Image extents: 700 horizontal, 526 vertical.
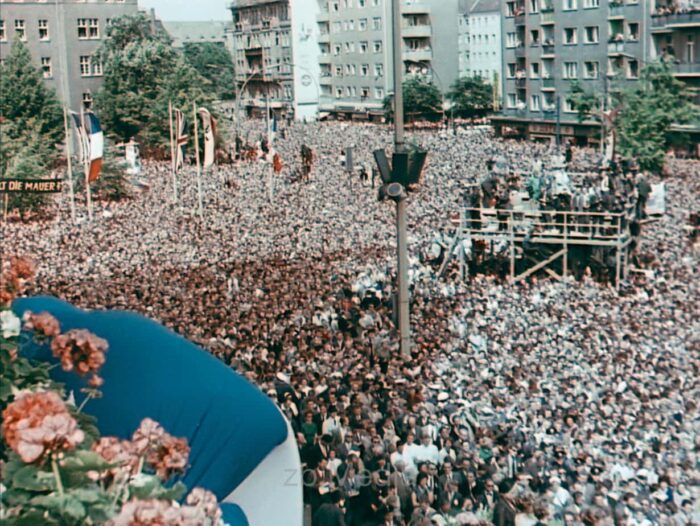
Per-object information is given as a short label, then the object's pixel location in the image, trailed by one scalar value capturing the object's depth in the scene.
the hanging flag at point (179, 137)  35.88
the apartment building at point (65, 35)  50.66
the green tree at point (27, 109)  43.19
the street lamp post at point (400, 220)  17.38
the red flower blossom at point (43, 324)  5.16
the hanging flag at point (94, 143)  30.55
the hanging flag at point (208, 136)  36.19
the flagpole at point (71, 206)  32.64
